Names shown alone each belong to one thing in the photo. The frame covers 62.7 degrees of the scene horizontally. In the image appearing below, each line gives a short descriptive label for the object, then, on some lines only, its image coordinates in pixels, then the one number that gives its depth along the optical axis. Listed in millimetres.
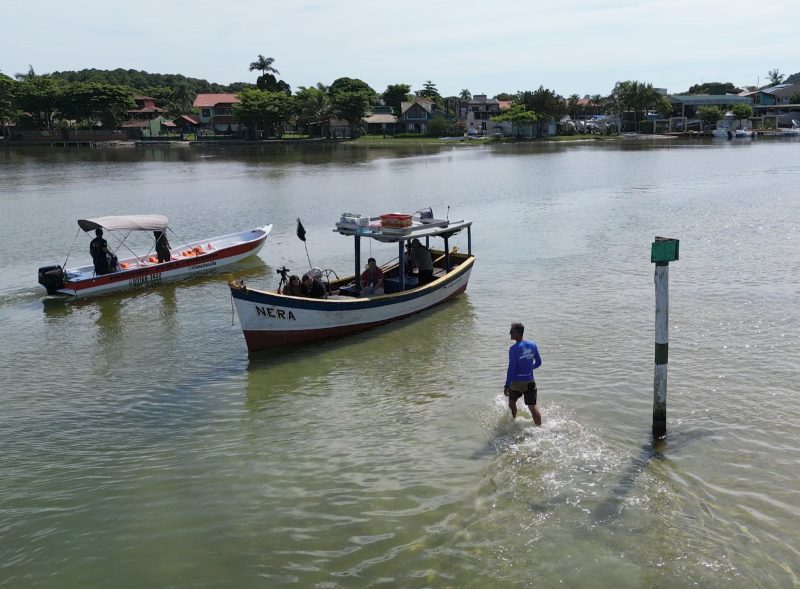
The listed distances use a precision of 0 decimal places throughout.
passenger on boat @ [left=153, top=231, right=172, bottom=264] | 23734
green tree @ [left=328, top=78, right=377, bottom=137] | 115812
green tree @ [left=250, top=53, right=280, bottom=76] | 138875
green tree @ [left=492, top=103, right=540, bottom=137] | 120812
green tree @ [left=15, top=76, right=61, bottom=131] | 109188
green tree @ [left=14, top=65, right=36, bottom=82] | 151675
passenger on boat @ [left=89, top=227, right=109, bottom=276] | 21812
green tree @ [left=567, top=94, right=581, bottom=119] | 157625
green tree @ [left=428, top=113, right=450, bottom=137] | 128000
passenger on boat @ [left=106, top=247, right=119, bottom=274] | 22169
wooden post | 10119
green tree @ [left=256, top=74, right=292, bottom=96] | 133250
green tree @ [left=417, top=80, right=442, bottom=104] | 153875
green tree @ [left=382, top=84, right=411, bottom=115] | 135250
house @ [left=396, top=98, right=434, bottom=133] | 130375
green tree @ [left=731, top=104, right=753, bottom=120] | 137250
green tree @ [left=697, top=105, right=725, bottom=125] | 137438
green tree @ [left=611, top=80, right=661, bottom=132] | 135000
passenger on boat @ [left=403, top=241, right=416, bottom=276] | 19716
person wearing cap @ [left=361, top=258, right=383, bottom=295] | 18062
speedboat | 21266
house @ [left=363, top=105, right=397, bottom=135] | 129250
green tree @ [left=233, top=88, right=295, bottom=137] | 110750
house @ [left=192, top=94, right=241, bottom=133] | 126438
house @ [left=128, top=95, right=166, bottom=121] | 124688
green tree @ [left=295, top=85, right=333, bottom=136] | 116562
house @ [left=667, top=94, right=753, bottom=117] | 144250
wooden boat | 15367
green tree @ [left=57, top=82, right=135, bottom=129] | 110500
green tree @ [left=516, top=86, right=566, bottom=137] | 125375
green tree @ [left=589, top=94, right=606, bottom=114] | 159375
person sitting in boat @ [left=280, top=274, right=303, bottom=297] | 16359
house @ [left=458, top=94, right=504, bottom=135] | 141500
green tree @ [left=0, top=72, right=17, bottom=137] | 108875
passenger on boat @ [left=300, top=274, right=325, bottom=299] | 16641
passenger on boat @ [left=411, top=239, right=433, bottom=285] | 19297
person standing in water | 10828
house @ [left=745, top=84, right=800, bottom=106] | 149500
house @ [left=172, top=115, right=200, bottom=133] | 124500
